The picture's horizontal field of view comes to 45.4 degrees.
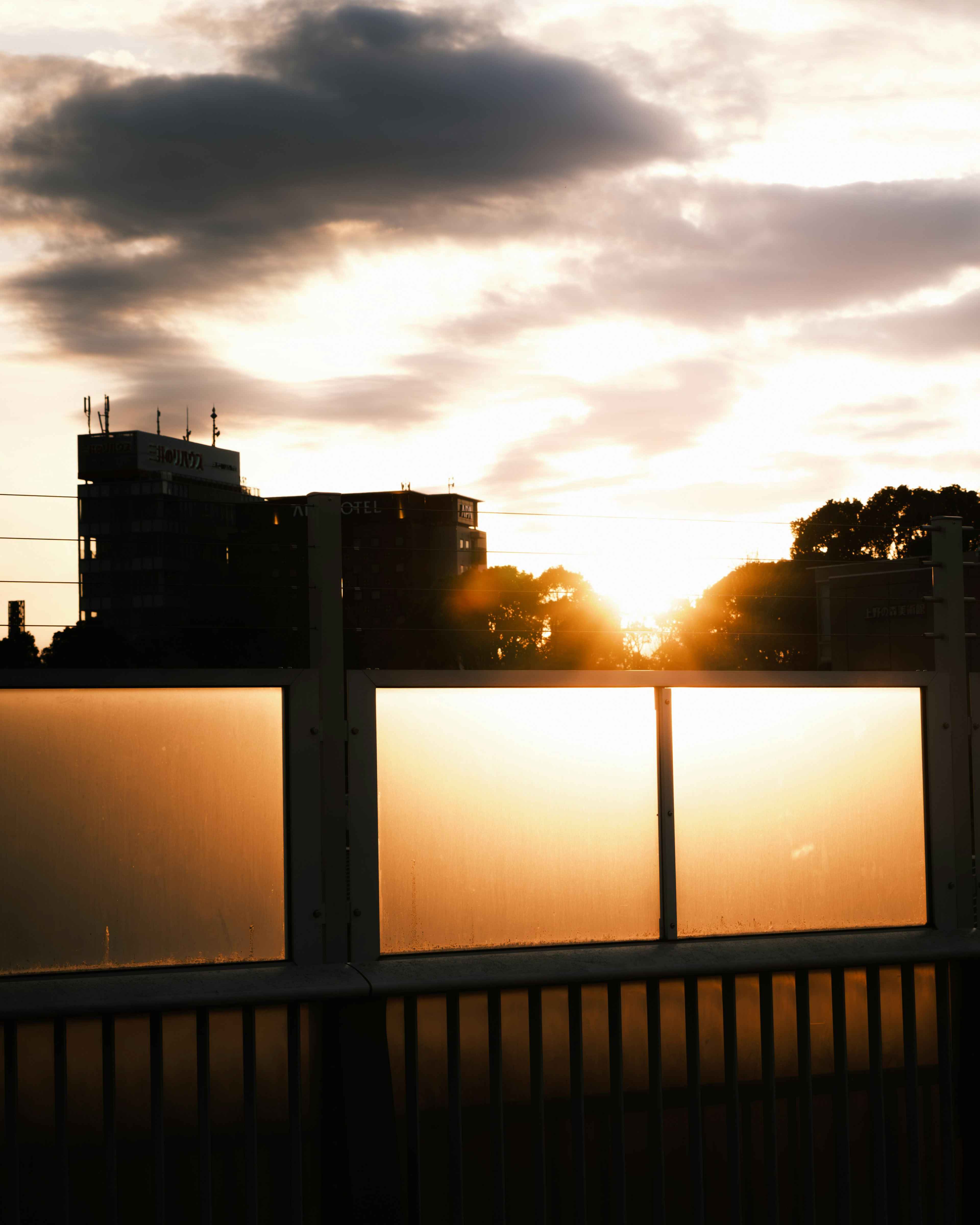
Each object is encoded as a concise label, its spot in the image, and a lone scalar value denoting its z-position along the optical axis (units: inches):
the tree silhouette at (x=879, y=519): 2292.1
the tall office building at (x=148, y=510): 4057.6
